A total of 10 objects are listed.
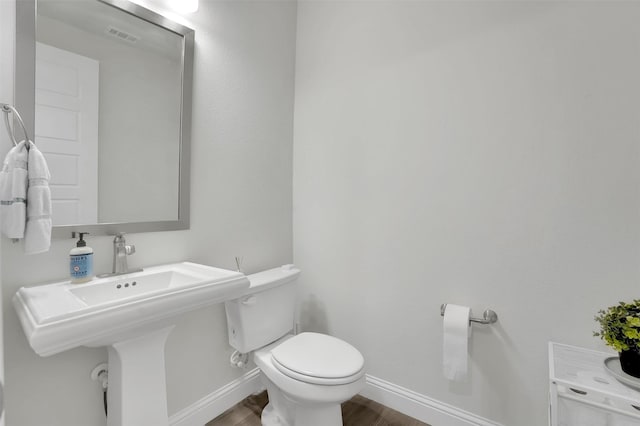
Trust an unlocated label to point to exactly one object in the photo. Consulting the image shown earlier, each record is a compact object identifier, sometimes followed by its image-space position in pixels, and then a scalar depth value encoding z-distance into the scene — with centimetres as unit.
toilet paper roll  141
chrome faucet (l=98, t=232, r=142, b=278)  126
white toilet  132
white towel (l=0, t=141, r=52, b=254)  95
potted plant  97
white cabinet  93
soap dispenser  111
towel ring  101
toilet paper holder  145
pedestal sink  82
